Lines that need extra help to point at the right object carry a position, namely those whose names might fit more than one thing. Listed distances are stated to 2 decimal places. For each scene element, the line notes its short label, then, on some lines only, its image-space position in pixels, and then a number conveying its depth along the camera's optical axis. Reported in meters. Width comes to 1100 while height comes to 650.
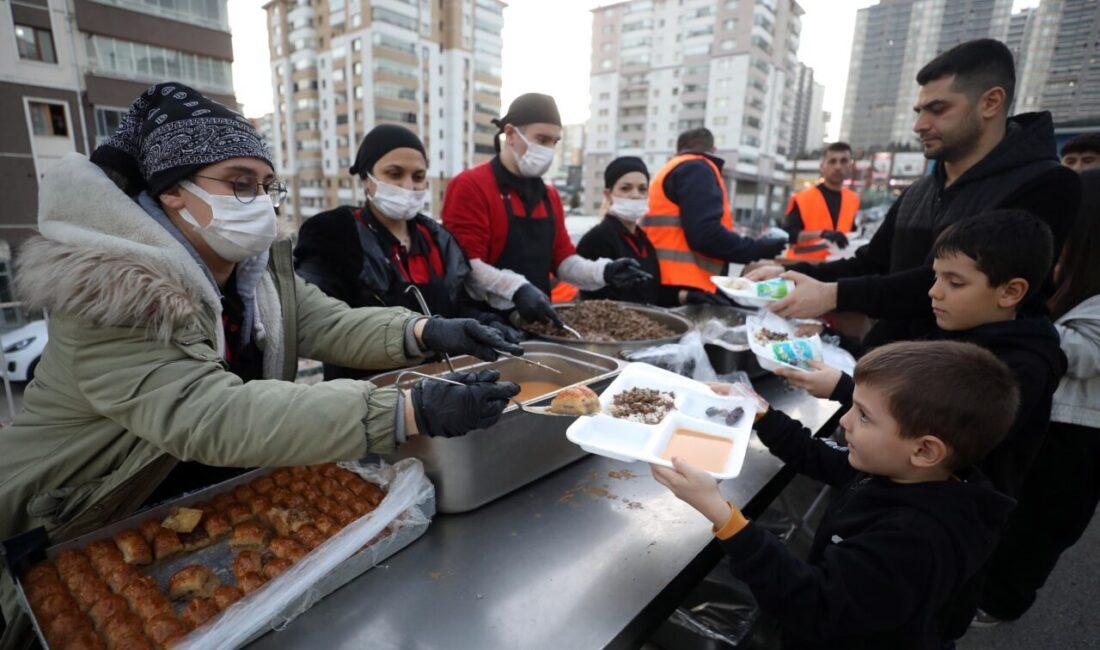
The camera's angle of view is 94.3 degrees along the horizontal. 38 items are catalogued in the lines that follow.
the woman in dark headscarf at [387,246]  2.25
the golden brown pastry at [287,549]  1.18
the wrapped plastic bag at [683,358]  2.13
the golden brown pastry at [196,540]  1.23
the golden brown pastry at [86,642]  0.94
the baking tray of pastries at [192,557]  1.00
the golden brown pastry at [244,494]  1.36
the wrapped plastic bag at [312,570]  0.98
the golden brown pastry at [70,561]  1.10
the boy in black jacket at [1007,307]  1.61
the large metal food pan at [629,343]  2.18
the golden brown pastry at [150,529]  1.20
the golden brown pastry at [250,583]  1.08
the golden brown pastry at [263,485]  1.41
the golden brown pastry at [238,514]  1.30
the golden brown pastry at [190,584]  1.10
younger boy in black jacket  1.08
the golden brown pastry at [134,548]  1.15
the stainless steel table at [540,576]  1.06
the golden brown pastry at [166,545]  1.18
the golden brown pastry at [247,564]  1.14
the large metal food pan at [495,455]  1.37
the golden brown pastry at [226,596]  1.05
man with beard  1.97
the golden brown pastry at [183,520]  1.23
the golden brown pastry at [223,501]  1.33
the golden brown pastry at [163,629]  0.96
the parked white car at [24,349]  6.15
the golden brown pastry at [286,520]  1.28
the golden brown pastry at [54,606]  1.00
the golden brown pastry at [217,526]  1.25
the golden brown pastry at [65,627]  0.95
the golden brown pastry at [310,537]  1.22
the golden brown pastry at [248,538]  1.24
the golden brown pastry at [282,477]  1.45
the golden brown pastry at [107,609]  1.02
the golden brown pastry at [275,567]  1.11
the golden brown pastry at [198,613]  1.01
